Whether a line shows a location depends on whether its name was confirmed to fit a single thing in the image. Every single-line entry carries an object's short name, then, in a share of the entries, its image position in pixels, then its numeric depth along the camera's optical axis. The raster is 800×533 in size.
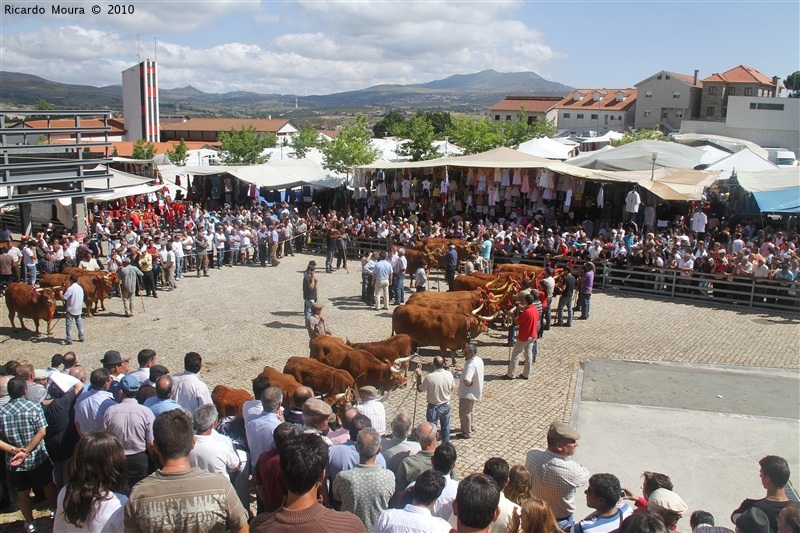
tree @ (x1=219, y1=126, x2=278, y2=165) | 53.31
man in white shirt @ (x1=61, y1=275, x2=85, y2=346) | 14.77
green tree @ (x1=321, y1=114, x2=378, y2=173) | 36.06
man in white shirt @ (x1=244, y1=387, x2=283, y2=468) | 6.57
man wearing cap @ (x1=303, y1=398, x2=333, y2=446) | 6.37
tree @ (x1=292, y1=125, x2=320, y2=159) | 57.62
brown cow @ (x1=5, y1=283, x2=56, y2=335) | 15.52
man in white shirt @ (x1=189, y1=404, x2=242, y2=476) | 5.77
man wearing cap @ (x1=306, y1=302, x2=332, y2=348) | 12.64
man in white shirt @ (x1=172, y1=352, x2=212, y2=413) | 7.71
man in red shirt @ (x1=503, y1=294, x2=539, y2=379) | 12.43
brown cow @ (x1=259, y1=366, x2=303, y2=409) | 9.31
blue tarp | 19.95
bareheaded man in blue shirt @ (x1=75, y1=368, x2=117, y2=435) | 6.92
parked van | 35.47
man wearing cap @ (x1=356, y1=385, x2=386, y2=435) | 7.57
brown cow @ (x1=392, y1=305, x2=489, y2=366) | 13.56
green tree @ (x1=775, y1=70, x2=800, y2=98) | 96.88
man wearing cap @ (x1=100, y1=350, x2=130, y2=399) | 8.29
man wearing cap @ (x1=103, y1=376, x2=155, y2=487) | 6.29
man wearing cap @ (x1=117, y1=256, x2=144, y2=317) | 16.95
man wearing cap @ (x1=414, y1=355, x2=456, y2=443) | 9.45
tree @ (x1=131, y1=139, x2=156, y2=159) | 55.61
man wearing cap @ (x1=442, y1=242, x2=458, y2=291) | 19.20
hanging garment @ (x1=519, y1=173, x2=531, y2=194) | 25.47
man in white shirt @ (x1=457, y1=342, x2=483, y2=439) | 9.98
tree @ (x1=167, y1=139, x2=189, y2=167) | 54.30
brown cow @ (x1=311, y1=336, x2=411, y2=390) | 11.20
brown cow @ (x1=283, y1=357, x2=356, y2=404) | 10.21
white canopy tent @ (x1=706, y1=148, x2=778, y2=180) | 26.22
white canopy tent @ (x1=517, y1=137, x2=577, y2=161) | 32.97
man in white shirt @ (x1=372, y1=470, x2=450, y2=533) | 4.48
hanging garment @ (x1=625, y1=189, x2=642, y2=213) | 22.64
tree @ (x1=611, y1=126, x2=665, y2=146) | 43.47
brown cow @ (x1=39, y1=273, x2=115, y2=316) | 16.95
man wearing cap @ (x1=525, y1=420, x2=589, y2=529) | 5.89
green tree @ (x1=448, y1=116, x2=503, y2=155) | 40.06
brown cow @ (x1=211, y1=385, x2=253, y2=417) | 8.79
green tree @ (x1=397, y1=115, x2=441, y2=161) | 39.34
